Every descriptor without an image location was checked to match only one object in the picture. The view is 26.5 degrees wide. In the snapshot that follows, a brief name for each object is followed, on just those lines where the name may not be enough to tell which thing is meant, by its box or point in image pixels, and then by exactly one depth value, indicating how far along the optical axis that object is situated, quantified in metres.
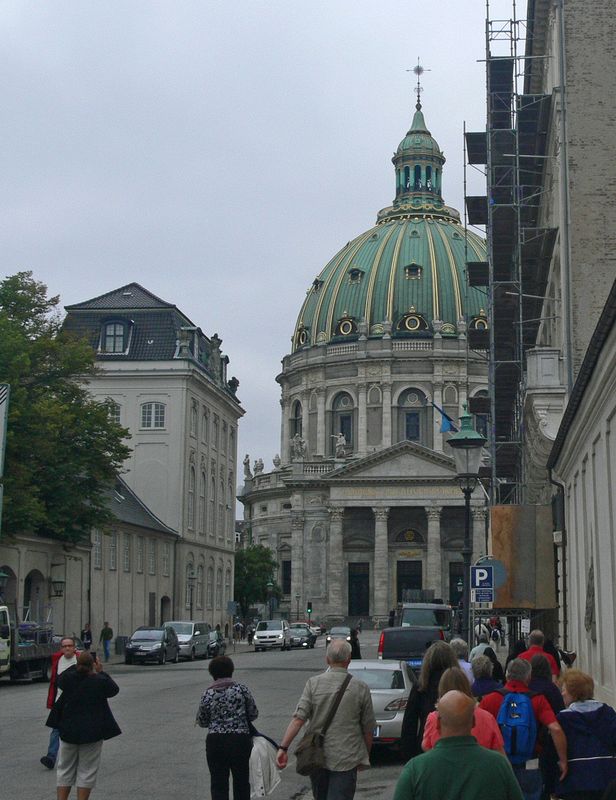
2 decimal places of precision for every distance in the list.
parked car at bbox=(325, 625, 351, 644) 55.24
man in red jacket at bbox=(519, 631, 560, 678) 13.06
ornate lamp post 24.94
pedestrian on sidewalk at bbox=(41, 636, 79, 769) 14.16
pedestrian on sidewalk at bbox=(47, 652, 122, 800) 11.68
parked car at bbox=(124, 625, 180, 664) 45.75
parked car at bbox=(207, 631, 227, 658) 54.03
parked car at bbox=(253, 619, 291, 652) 64.12
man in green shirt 5.78
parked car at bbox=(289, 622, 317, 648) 67.56
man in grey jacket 9.26
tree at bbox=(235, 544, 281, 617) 97.38
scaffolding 35.72
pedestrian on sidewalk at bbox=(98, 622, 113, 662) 48.06
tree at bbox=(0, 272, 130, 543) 39.53
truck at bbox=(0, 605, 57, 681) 31.97
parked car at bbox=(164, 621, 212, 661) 50.53
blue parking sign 22.84
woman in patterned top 10.38
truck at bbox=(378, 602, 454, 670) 27.44
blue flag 49.49
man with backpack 9.65
